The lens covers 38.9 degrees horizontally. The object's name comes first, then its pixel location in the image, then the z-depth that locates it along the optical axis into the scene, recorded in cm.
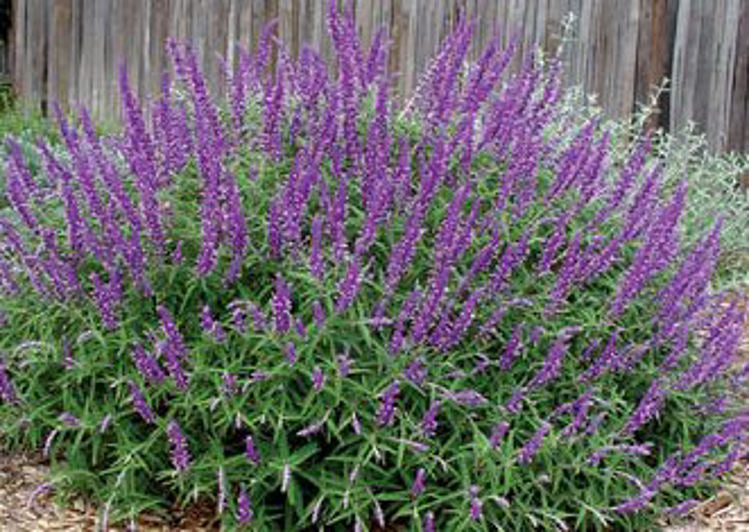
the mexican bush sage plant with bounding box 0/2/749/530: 311
